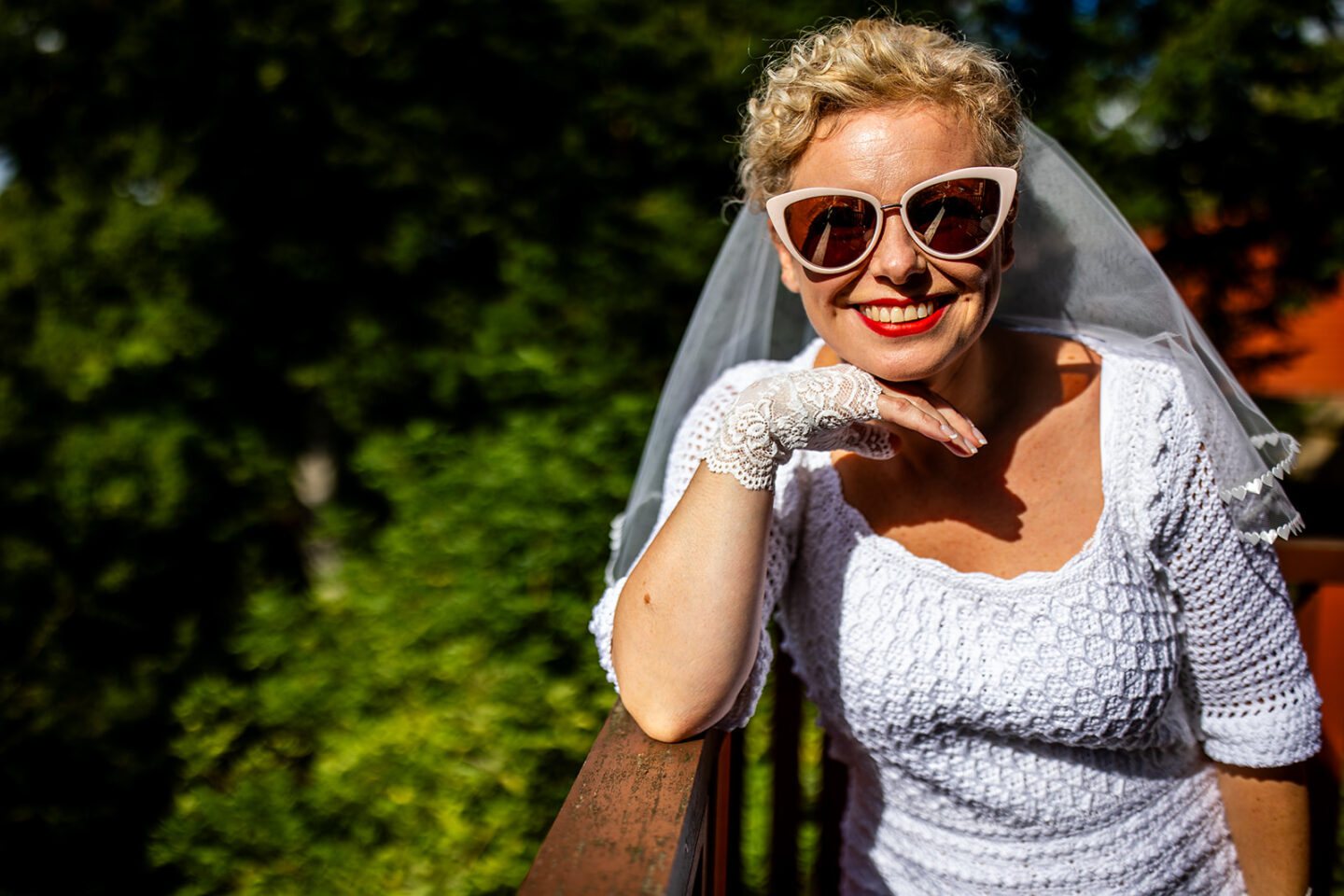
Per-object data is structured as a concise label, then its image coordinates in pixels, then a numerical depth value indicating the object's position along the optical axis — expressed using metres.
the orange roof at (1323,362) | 5.30
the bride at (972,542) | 0.69
